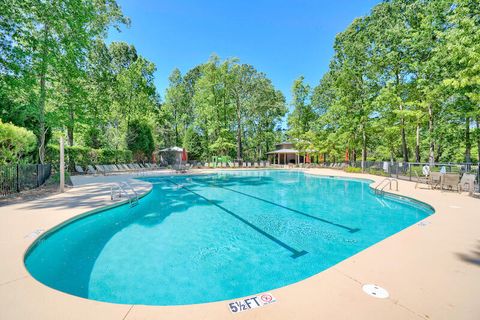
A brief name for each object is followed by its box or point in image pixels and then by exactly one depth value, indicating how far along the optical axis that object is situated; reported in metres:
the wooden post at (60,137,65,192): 9.14
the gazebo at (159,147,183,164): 33.02
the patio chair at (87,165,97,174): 17.69
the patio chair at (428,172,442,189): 9.71
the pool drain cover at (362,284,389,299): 2.29
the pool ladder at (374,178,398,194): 10.31
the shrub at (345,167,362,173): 19.83
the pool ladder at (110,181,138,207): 8.01
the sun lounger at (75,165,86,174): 17.50
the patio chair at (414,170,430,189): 10.82
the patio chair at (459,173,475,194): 8.27
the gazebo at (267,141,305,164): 36.48
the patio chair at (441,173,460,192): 8.93
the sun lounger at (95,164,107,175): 17.78
